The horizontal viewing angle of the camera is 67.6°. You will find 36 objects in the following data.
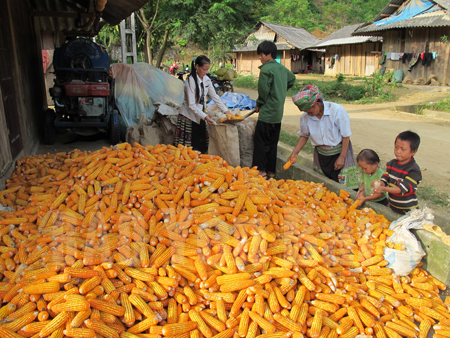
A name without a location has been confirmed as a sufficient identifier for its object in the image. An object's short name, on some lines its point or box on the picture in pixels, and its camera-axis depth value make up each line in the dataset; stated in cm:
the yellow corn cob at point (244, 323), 234
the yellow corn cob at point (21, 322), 222
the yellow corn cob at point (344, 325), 243
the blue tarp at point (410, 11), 1911
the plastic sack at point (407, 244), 309
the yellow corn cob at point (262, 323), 233
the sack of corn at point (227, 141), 564
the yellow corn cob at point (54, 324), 219
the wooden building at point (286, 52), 3306
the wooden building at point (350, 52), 2723
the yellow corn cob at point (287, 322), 235
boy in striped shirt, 339
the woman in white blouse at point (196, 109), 554
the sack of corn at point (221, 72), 1617
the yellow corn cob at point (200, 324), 233
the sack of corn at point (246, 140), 603
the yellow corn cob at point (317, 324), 234
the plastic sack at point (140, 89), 922
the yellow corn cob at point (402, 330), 248
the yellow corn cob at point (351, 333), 241
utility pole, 1391
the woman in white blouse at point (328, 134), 430
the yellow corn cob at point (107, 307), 235
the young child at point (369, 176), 394
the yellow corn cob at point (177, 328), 227
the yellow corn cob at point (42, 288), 243
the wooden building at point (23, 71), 524
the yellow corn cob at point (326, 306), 258
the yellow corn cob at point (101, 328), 221
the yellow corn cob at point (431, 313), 265
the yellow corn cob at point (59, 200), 350
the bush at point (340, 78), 1745
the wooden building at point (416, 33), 1831
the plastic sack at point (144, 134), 690
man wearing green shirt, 521
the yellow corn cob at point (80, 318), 220
